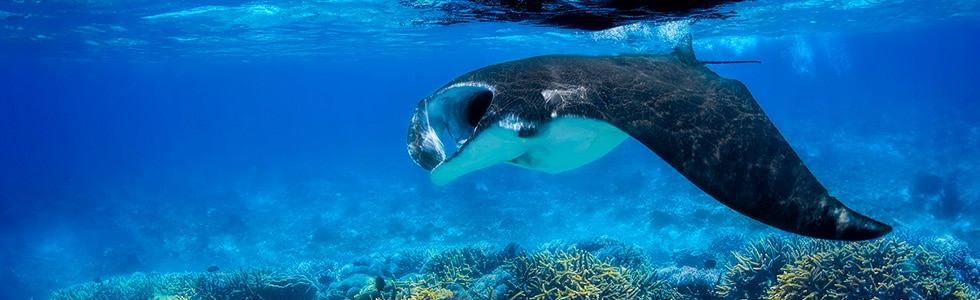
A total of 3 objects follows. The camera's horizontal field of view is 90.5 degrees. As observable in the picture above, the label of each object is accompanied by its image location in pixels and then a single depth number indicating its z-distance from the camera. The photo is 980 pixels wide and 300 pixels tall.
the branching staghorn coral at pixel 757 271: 6.79
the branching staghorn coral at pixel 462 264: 8.18
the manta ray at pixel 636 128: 2.24
